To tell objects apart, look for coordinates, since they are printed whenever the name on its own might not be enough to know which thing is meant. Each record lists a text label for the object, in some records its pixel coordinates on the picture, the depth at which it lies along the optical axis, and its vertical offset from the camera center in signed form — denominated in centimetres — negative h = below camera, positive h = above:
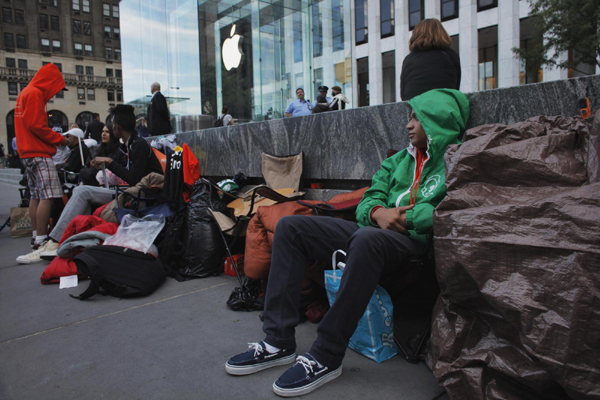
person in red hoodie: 523 +44
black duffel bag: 345 -78
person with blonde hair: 337 +85
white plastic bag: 399 -54
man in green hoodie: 204 -39
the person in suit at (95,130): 943 +105
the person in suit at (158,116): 846 +119
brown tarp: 142 -36
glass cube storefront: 1333 +386
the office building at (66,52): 5697 +1820
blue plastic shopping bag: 221 -81
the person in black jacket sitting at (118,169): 485 +9
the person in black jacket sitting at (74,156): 658 +34
